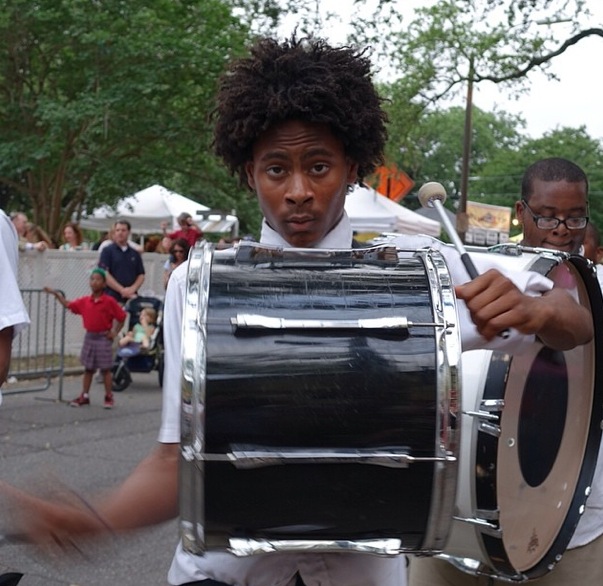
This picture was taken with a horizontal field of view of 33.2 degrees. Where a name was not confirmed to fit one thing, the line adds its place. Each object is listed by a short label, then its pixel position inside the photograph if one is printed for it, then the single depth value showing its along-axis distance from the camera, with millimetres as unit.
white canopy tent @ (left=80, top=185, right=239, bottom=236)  19422
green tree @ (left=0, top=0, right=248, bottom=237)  15227
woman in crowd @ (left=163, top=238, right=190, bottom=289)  11516
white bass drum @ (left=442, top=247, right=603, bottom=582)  2504
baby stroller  10992
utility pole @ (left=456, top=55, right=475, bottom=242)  28433
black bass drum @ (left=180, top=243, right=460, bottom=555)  1677
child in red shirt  9641
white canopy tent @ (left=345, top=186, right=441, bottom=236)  17609
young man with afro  1873
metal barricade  10305
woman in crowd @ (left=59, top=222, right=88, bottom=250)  14094
